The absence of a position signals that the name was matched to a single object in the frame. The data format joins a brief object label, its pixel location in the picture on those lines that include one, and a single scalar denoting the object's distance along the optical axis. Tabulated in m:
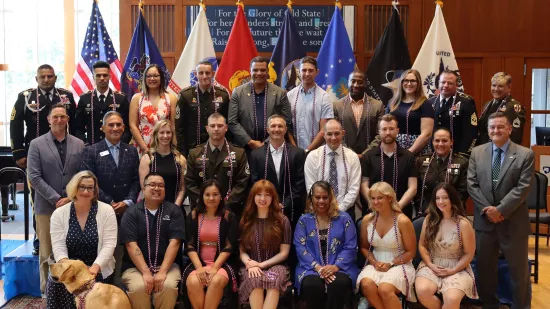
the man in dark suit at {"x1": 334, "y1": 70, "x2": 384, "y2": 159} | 5.34
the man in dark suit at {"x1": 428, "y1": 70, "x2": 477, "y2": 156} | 5.25
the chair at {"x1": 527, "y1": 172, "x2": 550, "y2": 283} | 5.88
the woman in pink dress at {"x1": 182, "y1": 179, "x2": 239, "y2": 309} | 4.25
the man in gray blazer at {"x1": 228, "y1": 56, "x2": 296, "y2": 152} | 5.20
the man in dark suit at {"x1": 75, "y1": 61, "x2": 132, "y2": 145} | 5.35
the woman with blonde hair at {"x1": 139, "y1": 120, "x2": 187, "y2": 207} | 4.72
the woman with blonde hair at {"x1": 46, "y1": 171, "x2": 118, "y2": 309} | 4.25
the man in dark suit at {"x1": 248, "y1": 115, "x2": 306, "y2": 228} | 4.83
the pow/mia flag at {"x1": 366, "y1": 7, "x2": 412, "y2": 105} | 6.67
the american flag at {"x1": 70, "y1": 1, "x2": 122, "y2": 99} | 6.74
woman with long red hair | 4.33
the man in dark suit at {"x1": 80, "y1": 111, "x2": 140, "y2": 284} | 4.71
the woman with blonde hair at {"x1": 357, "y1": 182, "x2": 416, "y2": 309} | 4.21
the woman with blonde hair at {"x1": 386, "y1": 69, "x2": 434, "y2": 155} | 5.10
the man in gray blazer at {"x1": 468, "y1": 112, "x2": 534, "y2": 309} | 4.44
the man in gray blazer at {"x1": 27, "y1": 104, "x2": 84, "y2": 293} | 4.72
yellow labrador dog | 3.85
